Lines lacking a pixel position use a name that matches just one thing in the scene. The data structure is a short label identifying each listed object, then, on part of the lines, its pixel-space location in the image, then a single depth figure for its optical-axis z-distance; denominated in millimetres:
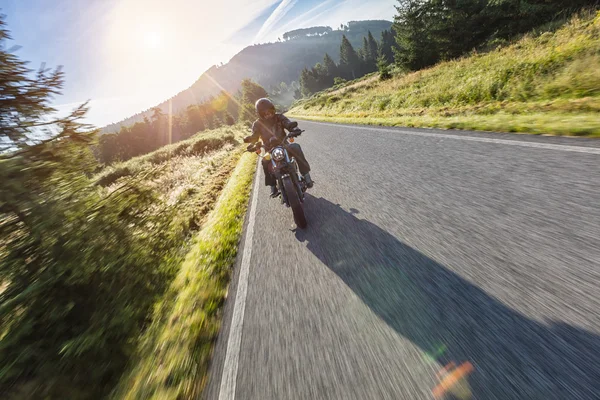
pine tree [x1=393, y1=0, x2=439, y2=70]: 27812
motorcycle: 4422
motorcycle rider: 5188
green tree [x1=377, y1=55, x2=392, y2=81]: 31188
